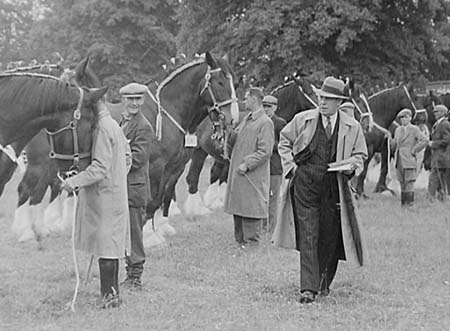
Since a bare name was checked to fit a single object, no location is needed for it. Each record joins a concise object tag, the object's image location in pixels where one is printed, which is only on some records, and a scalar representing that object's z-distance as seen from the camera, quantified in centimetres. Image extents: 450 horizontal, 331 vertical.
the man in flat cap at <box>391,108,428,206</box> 1386
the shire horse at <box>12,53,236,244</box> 916
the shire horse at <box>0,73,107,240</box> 591
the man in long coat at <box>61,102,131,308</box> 590
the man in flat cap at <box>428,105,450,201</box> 1450
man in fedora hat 662
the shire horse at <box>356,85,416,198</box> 1478
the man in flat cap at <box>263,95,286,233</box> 1055
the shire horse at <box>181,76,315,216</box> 1172
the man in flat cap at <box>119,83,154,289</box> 711
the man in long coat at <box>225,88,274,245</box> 951
